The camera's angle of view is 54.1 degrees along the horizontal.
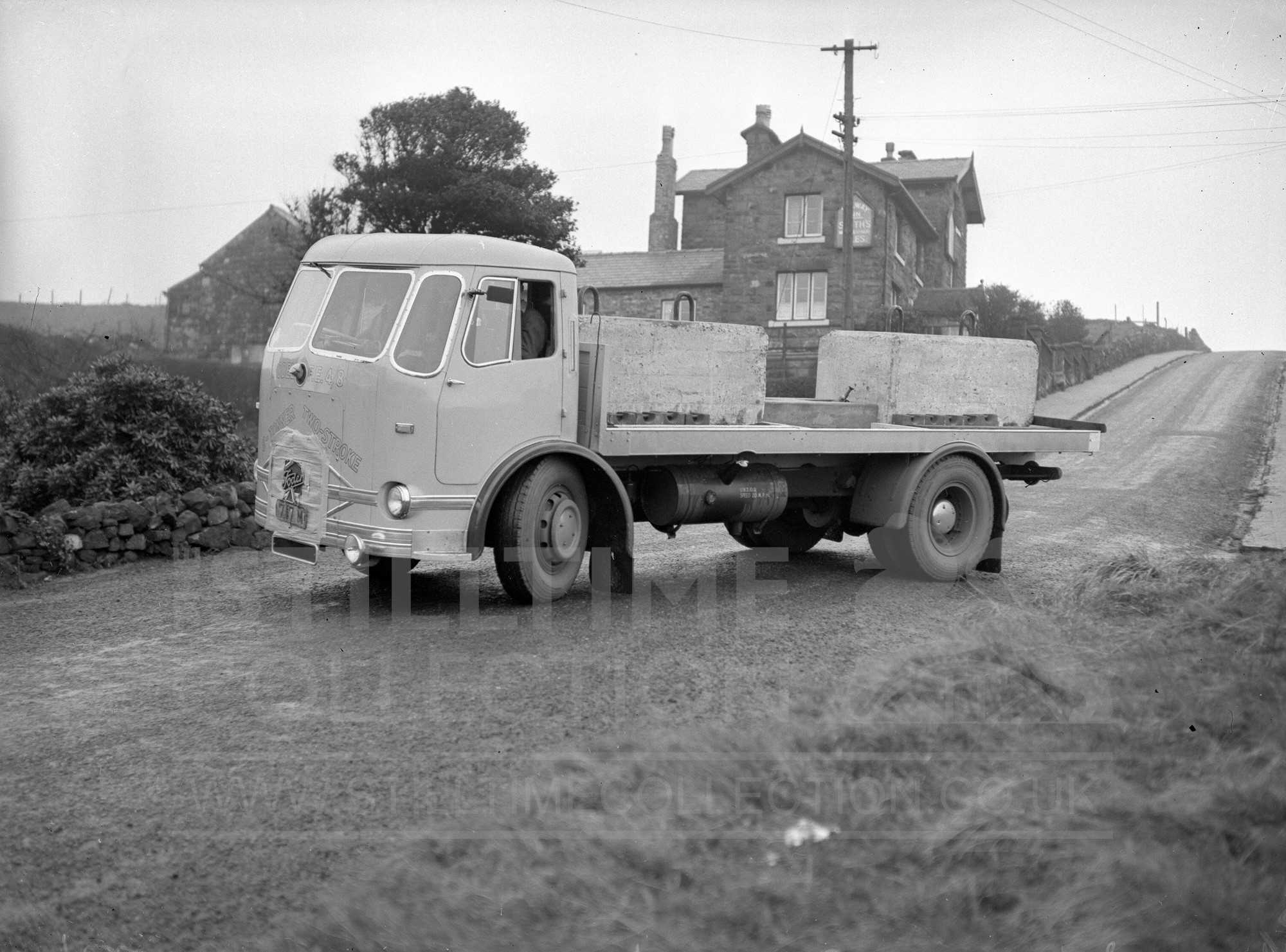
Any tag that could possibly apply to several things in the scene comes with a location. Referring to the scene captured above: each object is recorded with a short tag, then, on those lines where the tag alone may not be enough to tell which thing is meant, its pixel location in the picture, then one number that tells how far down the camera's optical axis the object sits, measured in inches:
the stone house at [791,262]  1576.0
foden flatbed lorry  301.4
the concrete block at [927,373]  396.2
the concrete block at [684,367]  334.3
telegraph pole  1215.1
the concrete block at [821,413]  386.6
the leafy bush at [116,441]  424.8
